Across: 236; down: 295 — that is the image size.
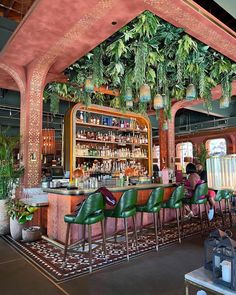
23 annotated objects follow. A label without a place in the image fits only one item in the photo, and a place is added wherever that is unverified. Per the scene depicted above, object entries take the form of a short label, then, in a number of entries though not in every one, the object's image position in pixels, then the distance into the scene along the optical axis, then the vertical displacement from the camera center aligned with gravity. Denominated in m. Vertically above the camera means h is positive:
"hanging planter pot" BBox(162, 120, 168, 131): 7.66 +1.25
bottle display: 6.82 +0.74
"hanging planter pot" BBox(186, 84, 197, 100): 5.07 +1.50
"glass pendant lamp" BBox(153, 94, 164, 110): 5.24 +1.35
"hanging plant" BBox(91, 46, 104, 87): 4.99 +2.03
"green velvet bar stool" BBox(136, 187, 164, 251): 4.33 -0.68
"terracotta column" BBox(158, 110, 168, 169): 9.01 +0.67
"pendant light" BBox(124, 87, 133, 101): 5.49 +1.61
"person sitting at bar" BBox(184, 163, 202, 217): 5.65 -0.44
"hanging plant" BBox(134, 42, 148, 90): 4.51 +1.94
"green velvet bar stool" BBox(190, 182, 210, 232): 5.21 -0.64
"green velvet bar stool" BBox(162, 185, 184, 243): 4.79 -0.69
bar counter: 4.23 -0.73
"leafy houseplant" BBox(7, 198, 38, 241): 4.68 -0.93
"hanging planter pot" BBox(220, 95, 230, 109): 5.87 +1.50
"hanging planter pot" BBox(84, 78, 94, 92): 5.00 +1.66
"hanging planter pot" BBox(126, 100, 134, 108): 6.06 +1.55
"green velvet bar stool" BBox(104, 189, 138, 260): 3.91 -0.68
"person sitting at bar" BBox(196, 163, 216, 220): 5.76 -0.64
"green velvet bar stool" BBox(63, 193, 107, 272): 3.41 -0.67
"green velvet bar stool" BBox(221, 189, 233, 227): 6.02 -1.05
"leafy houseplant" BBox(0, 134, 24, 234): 5.14 -0.08
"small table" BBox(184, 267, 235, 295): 1.54 -0.79
